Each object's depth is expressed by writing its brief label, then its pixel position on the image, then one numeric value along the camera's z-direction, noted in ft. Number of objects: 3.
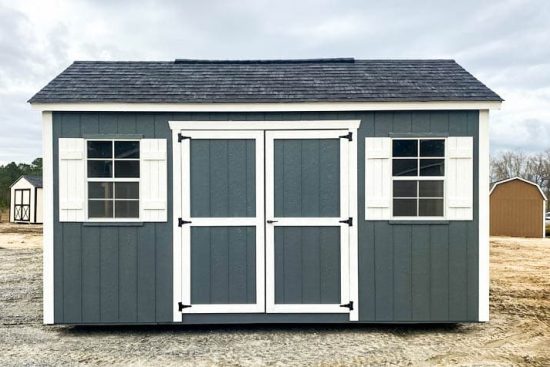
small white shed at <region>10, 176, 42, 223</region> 74.38
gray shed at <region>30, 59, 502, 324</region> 13.80
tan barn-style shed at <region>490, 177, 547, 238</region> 55.62
